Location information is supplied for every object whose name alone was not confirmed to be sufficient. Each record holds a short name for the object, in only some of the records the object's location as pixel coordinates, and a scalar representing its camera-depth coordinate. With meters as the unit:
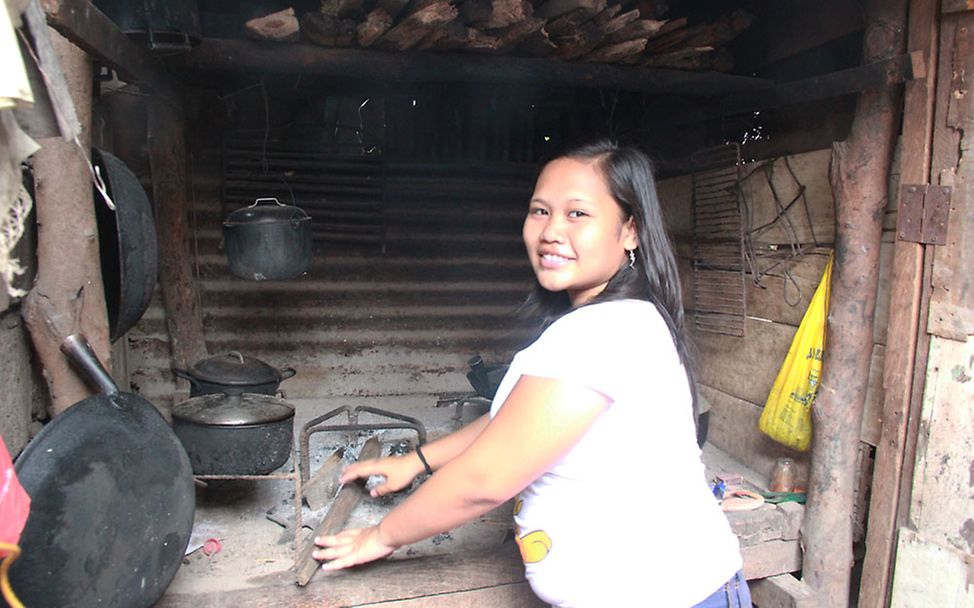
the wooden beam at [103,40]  1.99
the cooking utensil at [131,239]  2.04
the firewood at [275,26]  2.88
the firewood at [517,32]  2.91
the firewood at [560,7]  2.79
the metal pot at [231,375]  3.13
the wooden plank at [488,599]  2.47
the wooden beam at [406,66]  3.07
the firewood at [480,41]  2.99
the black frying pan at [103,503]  1.62
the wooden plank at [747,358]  3.68
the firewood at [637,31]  3.02
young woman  1.42
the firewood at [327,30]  2.96
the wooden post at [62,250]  2.16
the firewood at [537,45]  3.08
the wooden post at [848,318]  2.88
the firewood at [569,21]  2.89
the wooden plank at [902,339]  2.70
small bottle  3.44
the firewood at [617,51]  3.19
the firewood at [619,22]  2.94
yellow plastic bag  3.25
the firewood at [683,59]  3.51
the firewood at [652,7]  3.44
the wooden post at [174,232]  4.22
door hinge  2.65
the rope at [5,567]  0.87
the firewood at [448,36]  2.92
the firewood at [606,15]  2.91
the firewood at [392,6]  2.76
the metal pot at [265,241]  3.81
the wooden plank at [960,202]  2.57
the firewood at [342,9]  2.82
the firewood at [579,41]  3.07
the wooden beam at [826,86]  2.69
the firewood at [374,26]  2.88
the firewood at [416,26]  2.72
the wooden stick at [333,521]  2.30
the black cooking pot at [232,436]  2.62
